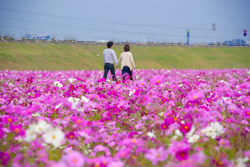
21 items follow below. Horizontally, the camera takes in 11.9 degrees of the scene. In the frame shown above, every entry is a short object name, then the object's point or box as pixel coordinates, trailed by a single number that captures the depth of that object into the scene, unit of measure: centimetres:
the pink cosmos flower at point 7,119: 1637
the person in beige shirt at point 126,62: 3962
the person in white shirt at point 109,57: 3975
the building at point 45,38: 9885
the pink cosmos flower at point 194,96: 1815
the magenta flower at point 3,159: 1338
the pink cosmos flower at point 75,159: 1137
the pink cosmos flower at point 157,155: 1261
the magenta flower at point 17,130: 1490
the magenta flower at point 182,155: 1160
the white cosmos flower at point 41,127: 1366
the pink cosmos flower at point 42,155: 1209
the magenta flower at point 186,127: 1452
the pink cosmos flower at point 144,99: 2145
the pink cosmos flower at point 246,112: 2036
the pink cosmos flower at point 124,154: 1434
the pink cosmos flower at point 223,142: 1721
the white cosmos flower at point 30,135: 1387
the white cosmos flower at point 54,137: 1327
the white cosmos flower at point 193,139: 1486
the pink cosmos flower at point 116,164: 1203
